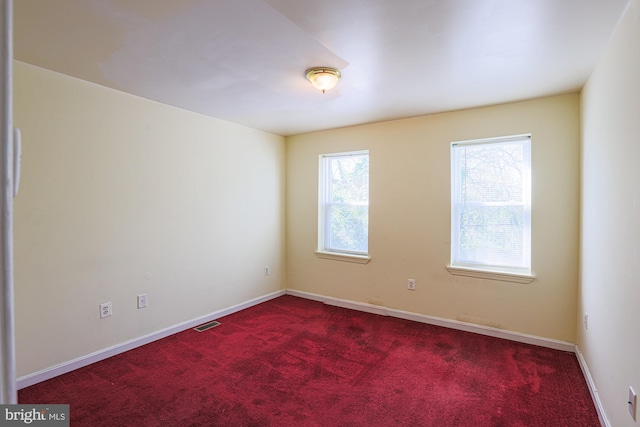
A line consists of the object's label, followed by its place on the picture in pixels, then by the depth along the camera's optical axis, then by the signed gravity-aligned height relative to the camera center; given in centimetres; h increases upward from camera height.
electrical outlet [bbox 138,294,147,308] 309 -87
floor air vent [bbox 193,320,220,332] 348 -127
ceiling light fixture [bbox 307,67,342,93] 241 +96
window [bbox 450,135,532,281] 322 +2
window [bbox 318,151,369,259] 425 +4
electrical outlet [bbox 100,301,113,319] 281 -88
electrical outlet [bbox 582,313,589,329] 254 -89
